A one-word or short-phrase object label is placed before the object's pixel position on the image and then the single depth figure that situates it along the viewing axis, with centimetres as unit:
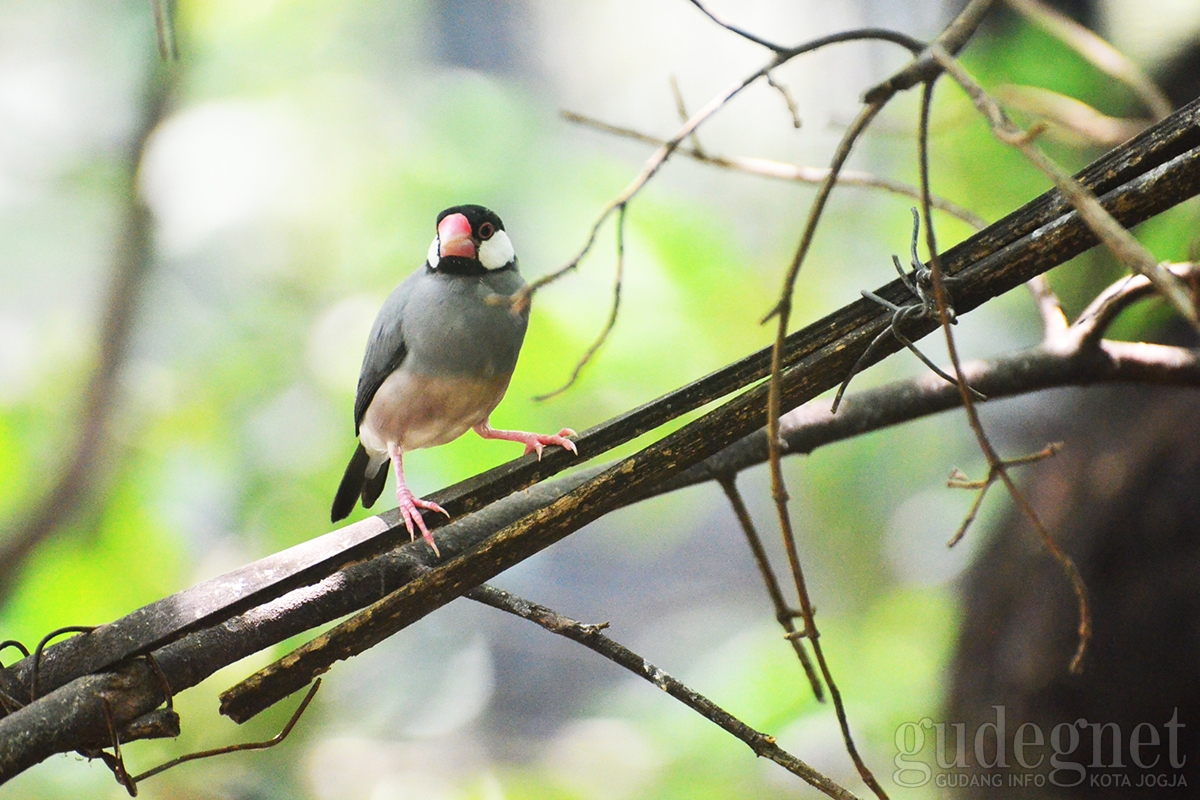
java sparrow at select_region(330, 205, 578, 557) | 502
